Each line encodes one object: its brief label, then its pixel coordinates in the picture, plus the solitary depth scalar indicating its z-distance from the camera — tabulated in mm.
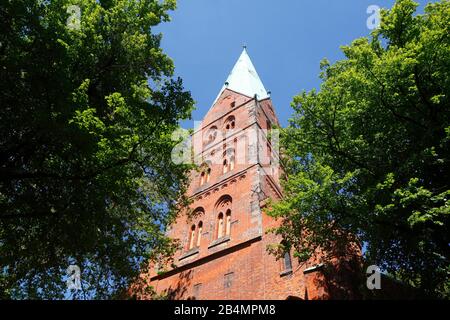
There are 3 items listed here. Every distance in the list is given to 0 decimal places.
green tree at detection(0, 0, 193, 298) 7543
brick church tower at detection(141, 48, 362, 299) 13375
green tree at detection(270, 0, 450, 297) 8359
